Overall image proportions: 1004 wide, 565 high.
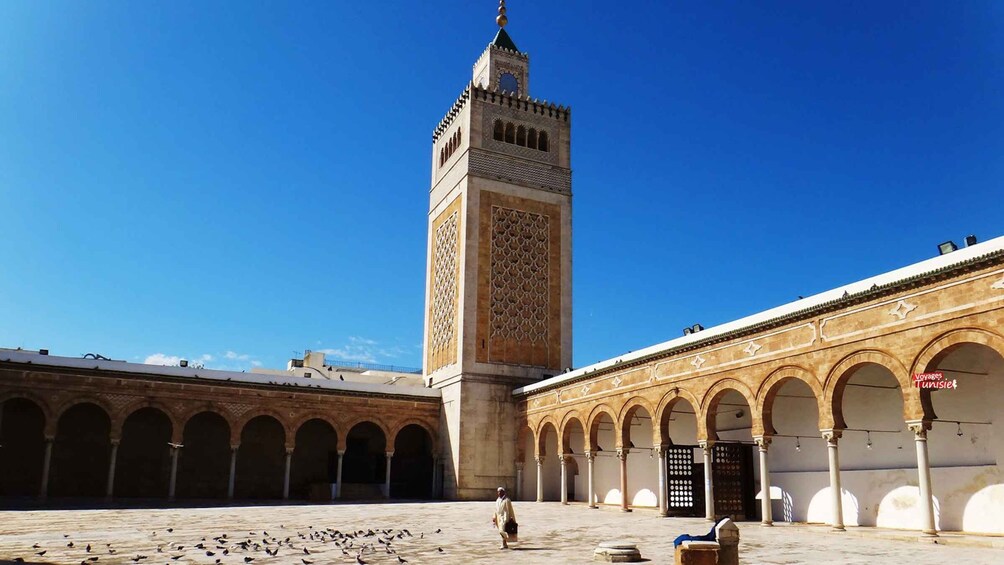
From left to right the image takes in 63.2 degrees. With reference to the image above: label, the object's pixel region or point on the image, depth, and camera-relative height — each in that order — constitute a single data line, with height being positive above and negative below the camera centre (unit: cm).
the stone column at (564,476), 2376 -35
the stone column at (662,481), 1873 -38
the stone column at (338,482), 2563 -66
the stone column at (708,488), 1705 -46
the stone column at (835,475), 1373 -13
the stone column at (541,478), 2522 -45
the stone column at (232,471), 2412 -33
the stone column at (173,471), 2328 -36
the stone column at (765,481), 1552 -27
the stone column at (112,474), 2259 -44
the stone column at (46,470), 2183 -34
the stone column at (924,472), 1198 -5
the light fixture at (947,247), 1381 +368
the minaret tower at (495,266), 2700 +681
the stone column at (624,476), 2044 -28
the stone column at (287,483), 2508 -68
